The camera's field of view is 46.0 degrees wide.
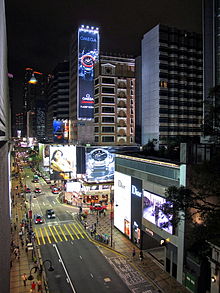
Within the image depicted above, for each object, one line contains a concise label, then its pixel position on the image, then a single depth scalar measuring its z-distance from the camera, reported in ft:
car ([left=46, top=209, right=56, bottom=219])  161.03
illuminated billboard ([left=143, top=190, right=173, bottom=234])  98.20
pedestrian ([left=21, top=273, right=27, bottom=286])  84.94
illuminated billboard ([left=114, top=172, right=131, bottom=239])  126.21
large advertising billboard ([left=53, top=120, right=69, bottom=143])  345.68
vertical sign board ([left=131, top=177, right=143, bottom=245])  115.34
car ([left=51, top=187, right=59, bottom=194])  234.79
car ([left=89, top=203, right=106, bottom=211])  176.62
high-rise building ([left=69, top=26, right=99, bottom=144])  238.89
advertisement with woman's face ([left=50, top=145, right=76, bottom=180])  200.75
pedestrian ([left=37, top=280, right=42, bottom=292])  80.74
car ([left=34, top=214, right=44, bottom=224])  150.92
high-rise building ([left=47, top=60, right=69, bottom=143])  349.82
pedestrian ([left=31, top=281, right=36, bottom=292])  80.23
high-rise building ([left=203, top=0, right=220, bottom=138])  201.05
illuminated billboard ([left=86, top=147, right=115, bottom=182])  199.11
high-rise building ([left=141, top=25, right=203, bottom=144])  254.68
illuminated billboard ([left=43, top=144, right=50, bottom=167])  251.29
